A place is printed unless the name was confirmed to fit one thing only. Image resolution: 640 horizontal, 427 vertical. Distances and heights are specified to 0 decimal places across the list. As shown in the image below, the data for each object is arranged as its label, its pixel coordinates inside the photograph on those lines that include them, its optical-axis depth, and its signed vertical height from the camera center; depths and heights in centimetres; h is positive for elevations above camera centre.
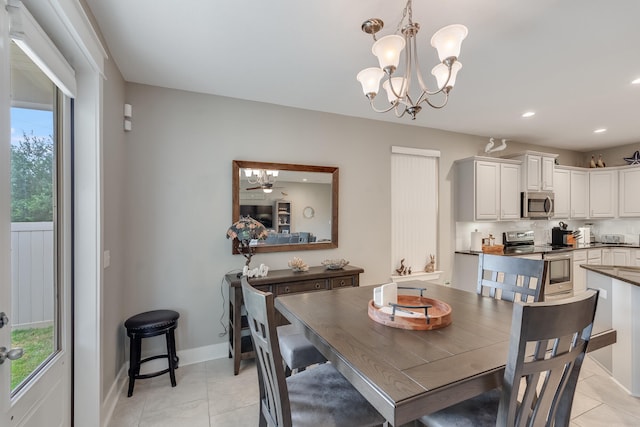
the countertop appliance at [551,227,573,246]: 504 -39
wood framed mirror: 317 +13
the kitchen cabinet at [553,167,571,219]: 507 +36
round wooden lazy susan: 145 -53
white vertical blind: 408 +10
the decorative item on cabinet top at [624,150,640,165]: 502 +93
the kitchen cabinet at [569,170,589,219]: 527 +34
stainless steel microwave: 464 +15
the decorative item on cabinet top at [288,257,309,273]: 313 -55
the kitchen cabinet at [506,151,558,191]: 462 +68
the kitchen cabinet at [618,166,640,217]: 502 +36
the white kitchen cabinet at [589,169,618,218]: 525 +36
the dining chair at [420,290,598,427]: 98 -54
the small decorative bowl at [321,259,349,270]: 325 -56
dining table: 96 -56
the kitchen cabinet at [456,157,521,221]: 428 +36
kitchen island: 232 -87
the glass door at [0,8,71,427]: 109 -15
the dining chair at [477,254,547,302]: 187 -42
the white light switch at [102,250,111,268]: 202 -31
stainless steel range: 441 -74
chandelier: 152 +85
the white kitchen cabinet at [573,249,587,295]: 476 -96
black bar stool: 237 -96
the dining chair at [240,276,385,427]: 121 -88
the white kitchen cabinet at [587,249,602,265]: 494 -73
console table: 273 -73
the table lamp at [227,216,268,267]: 288 -19
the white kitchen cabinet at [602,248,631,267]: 499 -74
